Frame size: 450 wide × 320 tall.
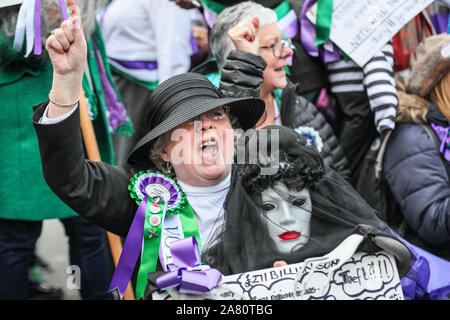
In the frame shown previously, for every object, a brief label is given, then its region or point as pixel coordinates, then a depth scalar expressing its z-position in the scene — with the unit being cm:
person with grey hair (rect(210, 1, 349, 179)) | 676
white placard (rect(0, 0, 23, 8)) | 542
